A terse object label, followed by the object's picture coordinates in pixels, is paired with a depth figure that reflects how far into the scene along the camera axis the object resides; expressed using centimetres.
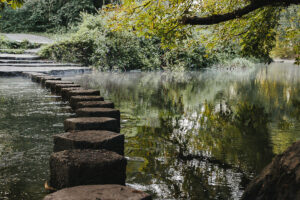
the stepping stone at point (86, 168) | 202
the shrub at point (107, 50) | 1939
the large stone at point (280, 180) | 180
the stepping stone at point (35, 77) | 1039
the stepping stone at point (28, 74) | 1205
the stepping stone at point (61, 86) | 670
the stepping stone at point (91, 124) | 291
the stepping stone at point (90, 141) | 241
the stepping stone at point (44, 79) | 900
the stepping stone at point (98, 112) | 345
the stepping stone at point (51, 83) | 749
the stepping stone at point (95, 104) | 389
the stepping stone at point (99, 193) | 164
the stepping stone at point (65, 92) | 619
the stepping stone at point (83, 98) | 448
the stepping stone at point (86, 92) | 523
